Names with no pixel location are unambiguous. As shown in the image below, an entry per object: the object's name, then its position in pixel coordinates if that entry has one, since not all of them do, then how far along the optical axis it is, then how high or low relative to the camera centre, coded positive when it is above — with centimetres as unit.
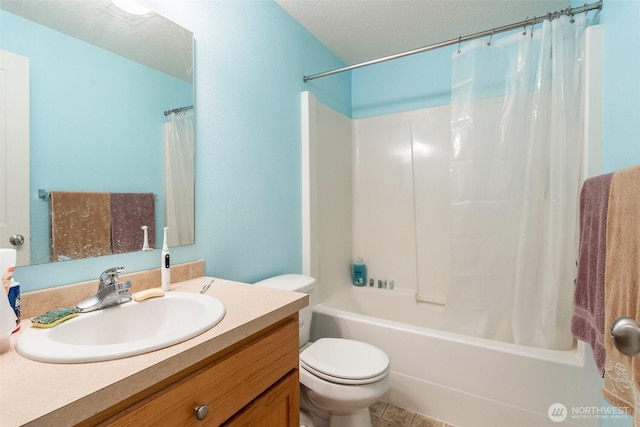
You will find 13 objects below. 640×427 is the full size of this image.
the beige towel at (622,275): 63 -15
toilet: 119 -69
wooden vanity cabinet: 54 -39
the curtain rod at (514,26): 132 +93
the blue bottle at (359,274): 250 -51
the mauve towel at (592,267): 82 -17
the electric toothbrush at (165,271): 101 -19
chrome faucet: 80 -22
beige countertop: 42 -27
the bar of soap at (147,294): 89 -24
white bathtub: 126 -79
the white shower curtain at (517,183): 142 +17
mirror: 81 +40
